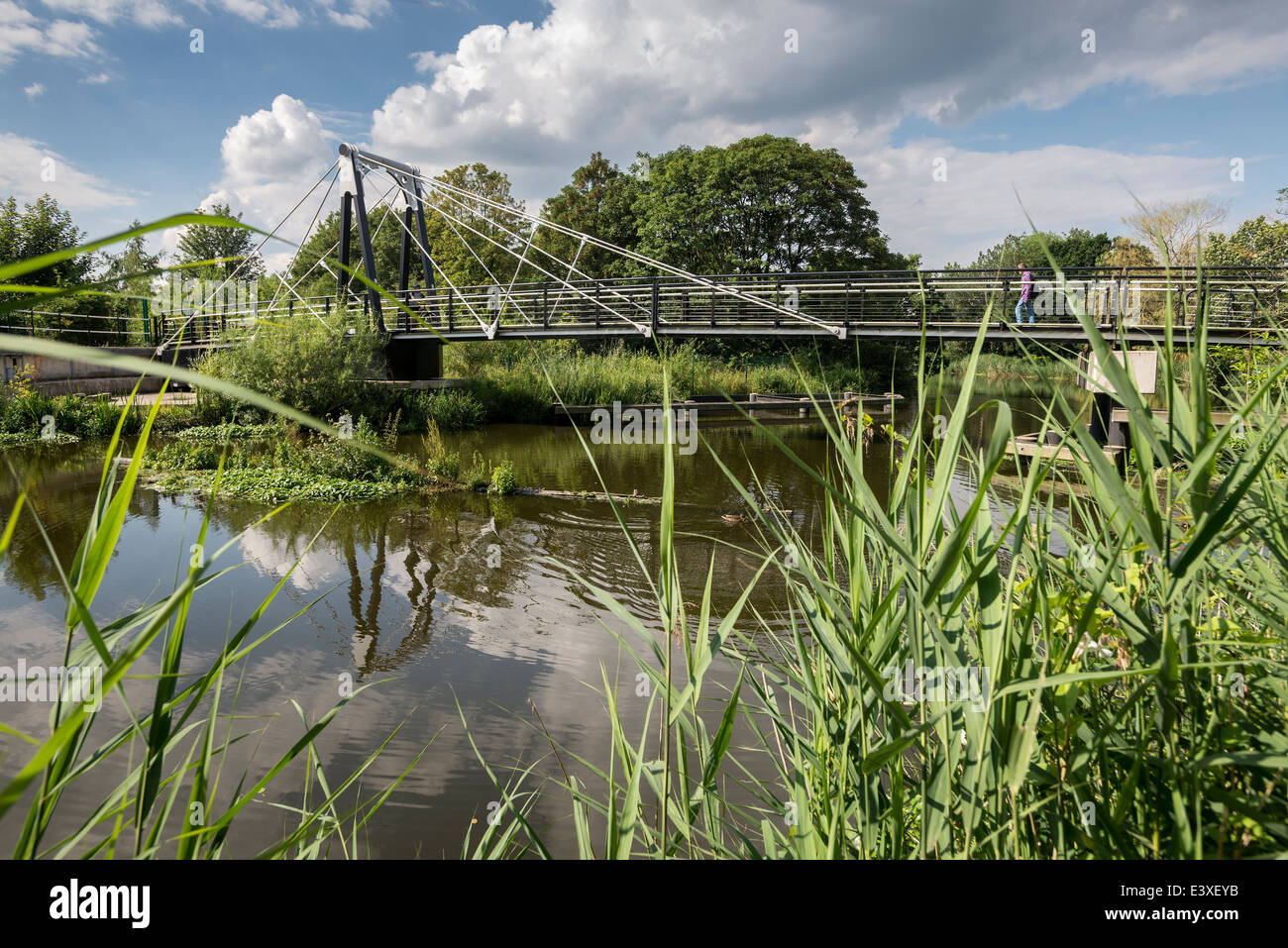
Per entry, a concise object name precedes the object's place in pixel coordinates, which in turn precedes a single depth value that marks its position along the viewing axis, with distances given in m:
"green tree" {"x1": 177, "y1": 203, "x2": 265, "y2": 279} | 29.97
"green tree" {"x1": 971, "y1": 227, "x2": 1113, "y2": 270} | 46.08
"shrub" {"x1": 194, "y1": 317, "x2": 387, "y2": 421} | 14.02
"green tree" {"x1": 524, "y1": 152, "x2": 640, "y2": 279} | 34.88
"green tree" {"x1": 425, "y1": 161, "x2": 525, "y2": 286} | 34.22
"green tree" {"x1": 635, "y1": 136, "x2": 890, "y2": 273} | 30.02
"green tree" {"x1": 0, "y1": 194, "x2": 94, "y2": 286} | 21.35
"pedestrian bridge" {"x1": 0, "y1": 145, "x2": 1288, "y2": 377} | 13.74
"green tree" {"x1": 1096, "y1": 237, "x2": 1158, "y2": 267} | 31.00
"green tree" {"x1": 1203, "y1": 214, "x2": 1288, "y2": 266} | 23.53
